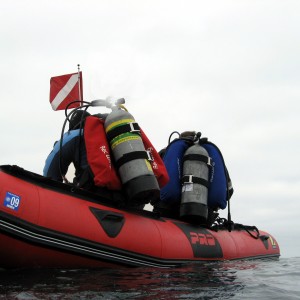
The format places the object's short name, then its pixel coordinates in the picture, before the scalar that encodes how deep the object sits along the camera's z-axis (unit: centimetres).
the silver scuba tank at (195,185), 545
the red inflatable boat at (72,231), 366
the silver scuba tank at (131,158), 440
